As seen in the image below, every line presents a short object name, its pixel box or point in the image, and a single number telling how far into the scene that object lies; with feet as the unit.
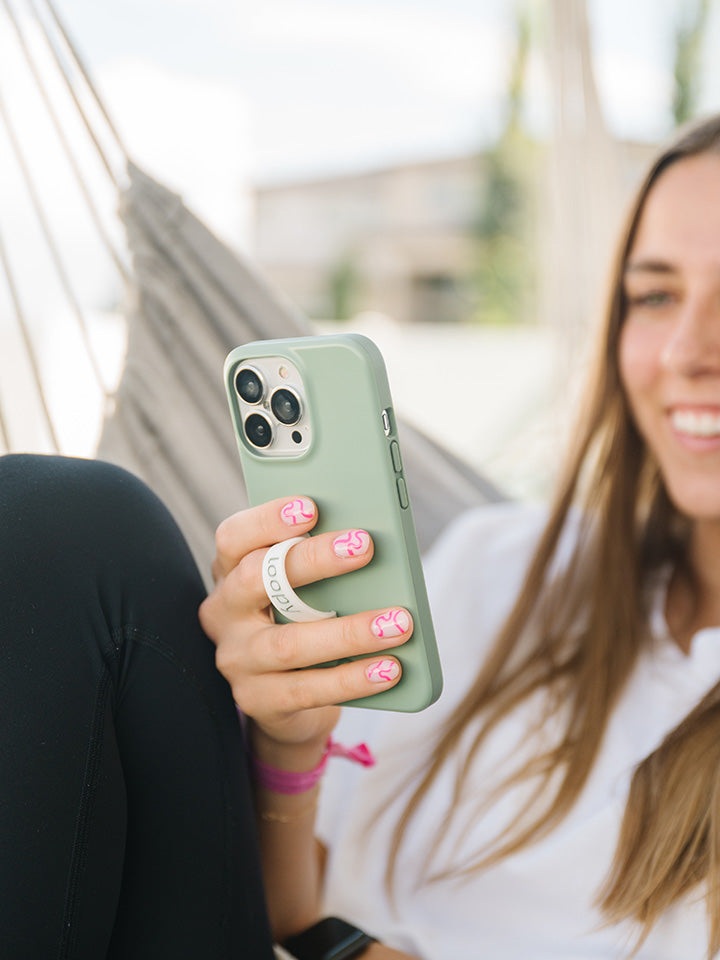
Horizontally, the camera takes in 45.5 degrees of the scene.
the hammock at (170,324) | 3.07
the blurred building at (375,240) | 47.78
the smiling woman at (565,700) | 2.13
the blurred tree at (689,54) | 36.32
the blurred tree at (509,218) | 40.19
